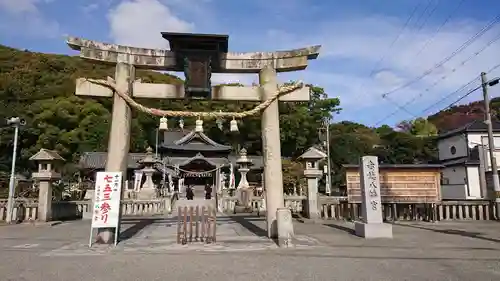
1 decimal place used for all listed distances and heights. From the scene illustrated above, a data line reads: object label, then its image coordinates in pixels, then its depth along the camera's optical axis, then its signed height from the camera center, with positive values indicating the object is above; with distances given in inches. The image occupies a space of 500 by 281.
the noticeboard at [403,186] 597.3 +7.3
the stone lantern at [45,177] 625.9 +24.8
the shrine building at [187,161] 1648.6 +149.5
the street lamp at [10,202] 631.8 -21.6
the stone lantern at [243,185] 894.4 +17.5
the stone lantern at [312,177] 658.2 +25.7
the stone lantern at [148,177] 1032.9 +43.6
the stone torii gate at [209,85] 381.4 +123.2
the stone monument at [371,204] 407.8 -16.5
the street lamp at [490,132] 605.9 +108.5
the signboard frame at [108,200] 350.9 -9.7
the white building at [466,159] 1173.7 +113.8
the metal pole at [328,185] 1240.7 +19.0
